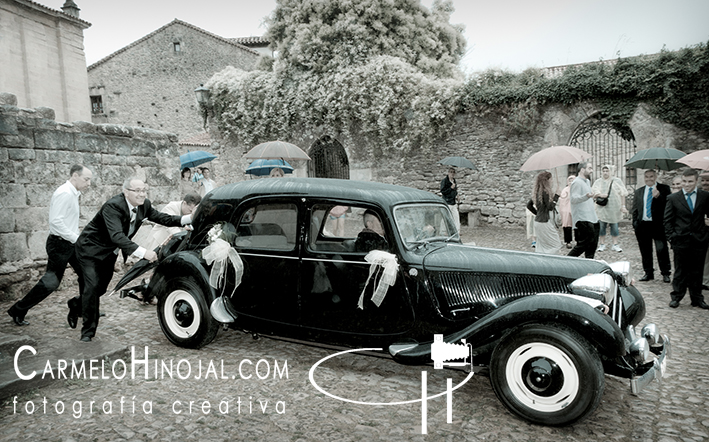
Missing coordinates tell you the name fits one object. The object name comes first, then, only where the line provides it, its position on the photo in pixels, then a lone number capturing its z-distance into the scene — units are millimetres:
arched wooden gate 17406
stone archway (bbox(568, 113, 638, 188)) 12633
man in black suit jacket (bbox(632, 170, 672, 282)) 6766
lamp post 16453
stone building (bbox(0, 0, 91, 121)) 18656
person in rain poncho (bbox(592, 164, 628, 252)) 9133
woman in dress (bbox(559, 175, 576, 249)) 8988
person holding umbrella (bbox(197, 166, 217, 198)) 9570
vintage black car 2891
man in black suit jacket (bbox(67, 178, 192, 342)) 4453
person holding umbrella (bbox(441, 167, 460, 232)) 9742
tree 16453
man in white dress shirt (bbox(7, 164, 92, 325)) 5148
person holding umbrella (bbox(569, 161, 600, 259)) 6629
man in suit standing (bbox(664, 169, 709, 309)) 5586
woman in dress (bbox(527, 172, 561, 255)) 6785
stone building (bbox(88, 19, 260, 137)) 27328
